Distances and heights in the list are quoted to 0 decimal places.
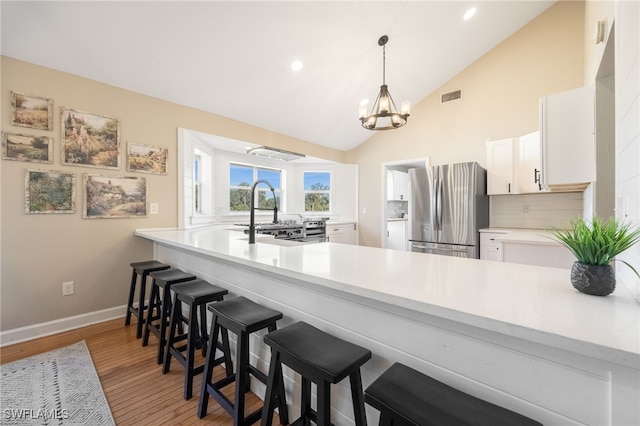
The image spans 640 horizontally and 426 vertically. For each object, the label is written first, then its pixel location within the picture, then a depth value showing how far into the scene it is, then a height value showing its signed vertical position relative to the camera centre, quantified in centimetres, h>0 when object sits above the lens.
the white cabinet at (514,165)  337 +60
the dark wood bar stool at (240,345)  135 -71
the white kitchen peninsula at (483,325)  64 -39
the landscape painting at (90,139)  259 +72
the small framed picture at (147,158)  297 +59
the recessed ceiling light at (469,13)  324 +241
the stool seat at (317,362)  96 -57
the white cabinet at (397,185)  584 +57
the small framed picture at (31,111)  235 +89
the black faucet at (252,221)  213 -9
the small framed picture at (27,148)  231 +56
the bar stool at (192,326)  174 -83
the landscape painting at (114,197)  272 +14
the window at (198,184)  424 +42
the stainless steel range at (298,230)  406 -32
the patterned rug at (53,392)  153 -118
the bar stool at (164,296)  212 -73
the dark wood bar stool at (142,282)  250 -70
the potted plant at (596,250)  78 -12
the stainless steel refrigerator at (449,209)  362 +2
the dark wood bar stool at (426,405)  71 -56
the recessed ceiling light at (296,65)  327 +179
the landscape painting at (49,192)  241 +17
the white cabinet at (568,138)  213 +60
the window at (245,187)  471 +42
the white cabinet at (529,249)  265 -42
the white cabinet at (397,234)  588 -53
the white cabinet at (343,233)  511 -46
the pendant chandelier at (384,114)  288 +106
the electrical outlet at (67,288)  261 -77
